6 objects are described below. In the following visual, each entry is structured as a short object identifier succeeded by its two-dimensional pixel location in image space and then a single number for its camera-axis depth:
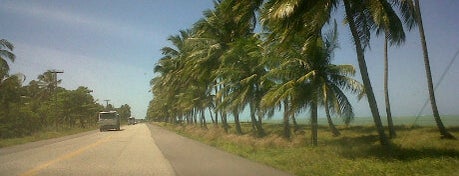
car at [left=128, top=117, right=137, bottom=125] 129.50
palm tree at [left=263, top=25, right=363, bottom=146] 17.05
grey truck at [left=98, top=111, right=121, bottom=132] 52.84
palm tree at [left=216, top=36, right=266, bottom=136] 24.77
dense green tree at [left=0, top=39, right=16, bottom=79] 32.34
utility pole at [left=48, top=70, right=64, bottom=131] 56.27
